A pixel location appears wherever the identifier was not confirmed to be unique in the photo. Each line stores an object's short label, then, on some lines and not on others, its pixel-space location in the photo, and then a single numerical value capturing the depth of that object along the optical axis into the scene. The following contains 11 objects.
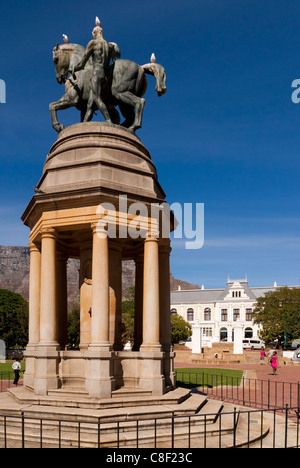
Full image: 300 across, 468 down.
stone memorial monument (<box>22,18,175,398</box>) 13.74
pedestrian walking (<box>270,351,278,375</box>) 34.09
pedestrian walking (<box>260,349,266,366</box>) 47.01
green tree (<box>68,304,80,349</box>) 45.06
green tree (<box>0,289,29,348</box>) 62.66
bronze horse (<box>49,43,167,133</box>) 16.61
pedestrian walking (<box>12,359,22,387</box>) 22.89
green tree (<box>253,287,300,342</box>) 73.84
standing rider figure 15.70
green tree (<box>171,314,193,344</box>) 85.00
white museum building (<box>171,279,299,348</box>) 111.06
